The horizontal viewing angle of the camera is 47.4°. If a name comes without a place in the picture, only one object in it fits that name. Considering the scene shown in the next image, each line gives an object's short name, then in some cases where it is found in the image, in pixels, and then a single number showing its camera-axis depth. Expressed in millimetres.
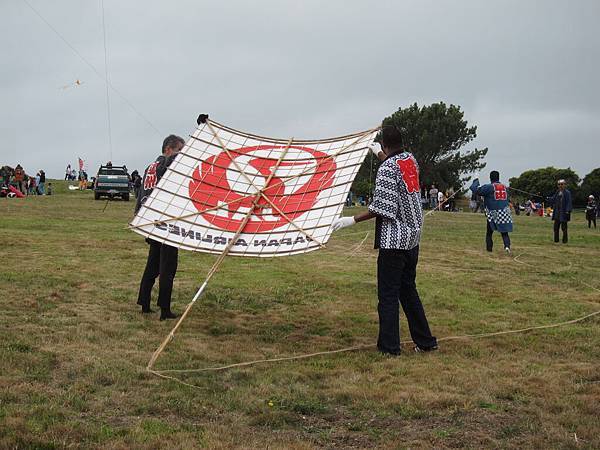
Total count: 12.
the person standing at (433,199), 44562
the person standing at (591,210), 28969
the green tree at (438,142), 64000
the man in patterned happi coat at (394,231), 6867
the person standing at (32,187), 45028
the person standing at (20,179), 40688
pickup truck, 40188
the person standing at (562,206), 19891
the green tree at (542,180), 78375
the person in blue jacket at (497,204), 16489
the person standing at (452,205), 53656
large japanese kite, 7272
